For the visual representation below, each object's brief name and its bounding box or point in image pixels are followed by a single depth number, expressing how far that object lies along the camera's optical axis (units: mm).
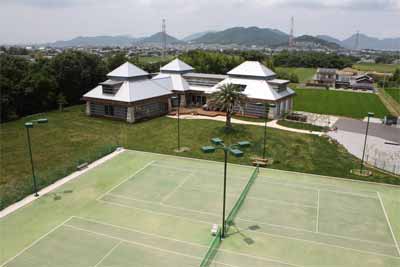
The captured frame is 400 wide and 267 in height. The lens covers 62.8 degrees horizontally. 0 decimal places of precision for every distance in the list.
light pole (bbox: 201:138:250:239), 15023
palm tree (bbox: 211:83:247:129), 36125
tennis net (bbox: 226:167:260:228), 18988
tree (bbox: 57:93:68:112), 49009
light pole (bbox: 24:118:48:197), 21536
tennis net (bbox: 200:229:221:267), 14820
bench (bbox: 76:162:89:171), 26122
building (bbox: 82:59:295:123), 43500
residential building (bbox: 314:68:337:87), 93688
